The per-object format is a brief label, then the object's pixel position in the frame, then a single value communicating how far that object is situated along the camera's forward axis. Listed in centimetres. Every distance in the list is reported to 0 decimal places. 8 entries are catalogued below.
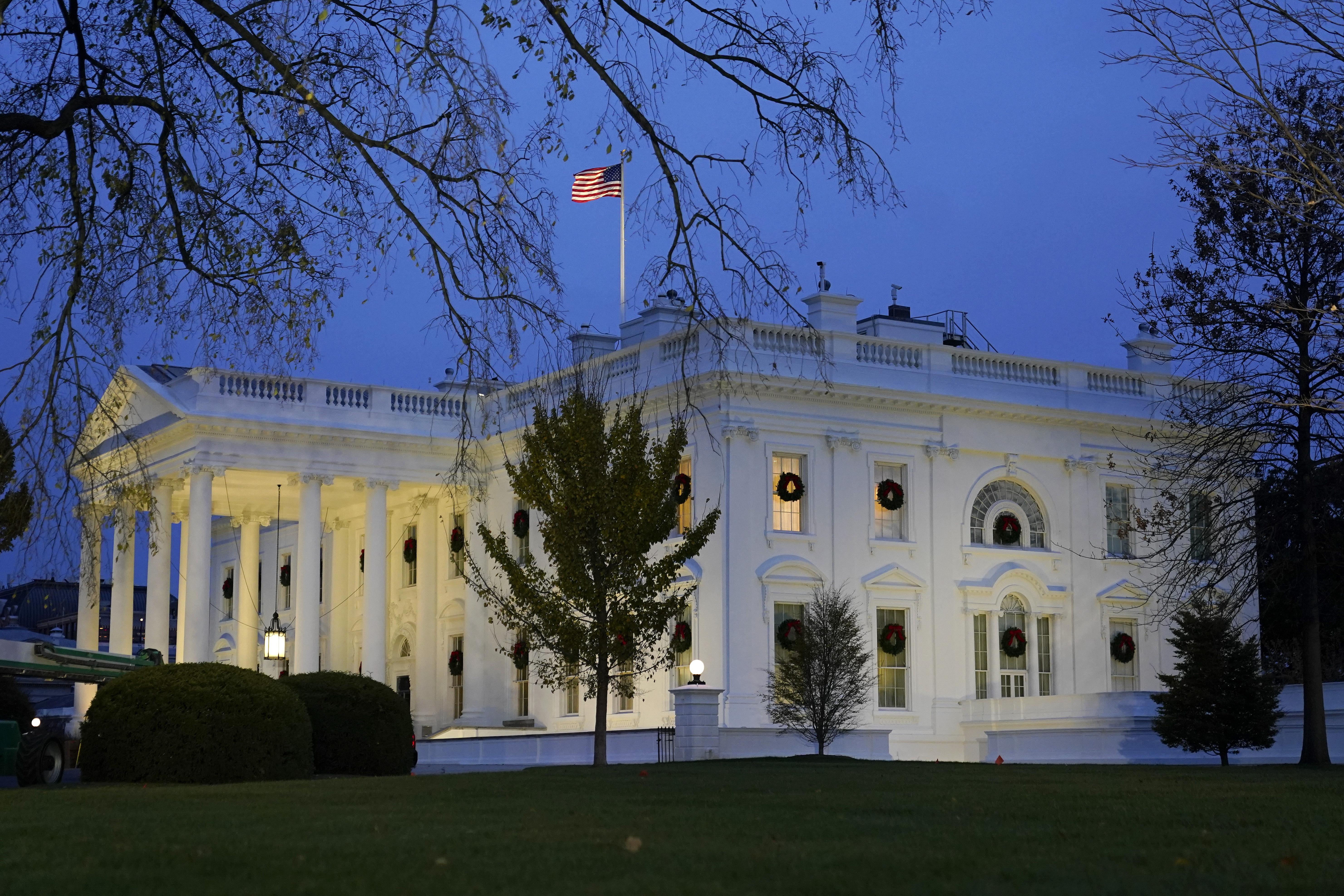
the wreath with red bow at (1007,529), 4094
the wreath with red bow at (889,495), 3934
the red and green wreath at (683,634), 3619
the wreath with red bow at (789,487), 3775
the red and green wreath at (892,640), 3856
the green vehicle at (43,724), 1908
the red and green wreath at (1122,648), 4219
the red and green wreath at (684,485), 3678
